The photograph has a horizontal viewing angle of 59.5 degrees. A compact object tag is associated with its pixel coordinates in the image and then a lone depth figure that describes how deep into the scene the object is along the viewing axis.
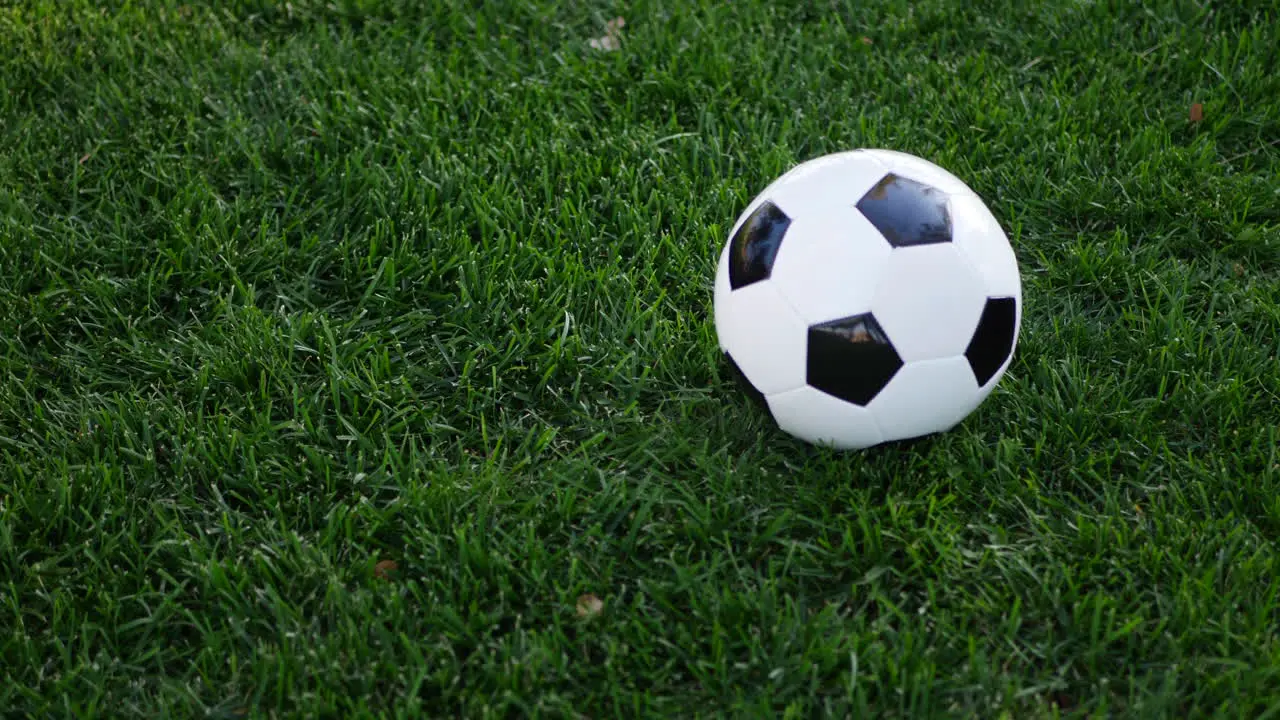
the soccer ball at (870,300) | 2.43
